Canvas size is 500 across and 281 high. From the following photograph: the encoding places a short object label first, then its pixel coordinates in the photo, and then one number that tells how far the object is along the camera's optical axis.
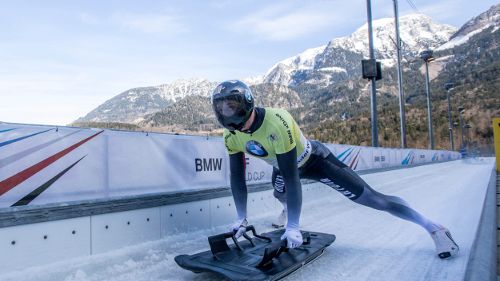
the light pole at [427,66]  25.29
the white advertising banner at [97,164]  3.38
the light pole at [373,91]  14.74
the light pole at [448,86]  35.21
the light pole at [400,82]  21.33
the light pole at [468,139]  80.61
